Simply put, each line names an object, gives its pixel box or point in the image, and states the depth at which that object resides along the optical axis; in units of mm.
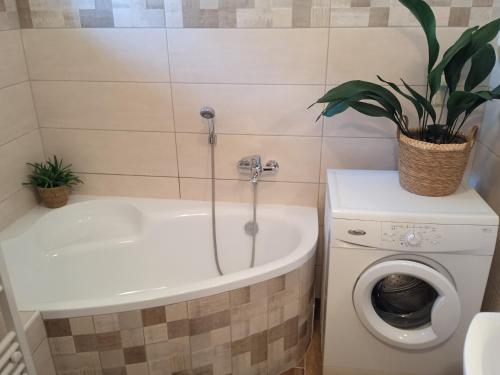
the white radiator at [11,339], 1222
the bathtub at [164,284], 1485
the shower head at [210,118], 1900
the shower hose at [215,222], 2047
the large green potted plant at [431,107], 1435
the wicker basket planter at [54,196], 2078
